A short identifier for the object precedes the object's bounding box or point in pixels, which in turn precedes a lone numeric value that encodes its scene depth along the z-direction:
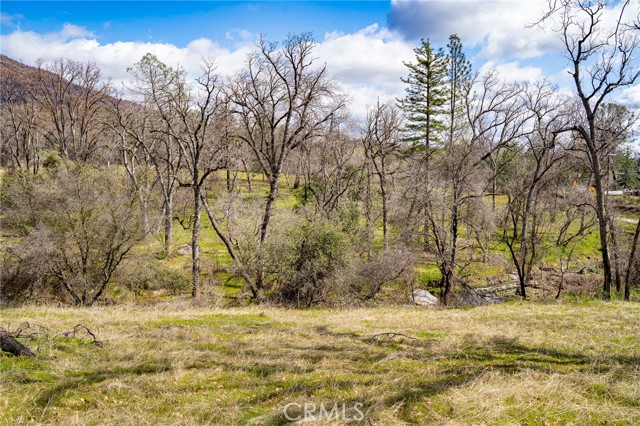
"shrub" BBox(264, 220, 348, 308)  18.09
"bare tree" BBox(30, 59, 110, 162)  34.75
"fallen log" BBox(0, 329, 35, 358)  6.86
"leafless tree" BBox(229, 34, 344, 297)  21.09
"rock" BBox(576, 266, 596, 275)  27.28
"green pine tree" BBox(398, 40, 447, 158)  30.56
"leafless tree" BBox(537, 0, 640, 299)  14.41
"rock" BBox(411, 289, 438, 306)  21.56
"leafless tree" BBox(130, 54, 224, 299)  20.48
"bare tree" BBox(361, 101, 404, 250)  29.36
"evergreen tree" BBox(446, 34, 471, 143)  30.39
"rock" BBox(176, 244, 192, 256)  28.02
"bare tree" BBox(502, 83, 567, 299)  22.98
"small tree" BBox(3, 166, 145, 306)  17.33
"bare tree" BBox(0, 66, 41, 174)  43.56
